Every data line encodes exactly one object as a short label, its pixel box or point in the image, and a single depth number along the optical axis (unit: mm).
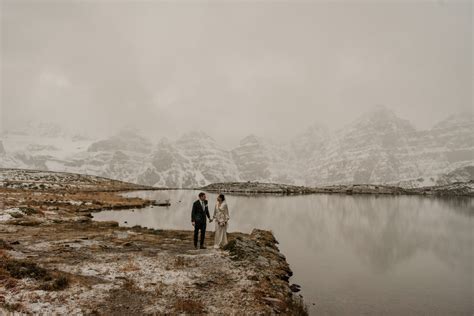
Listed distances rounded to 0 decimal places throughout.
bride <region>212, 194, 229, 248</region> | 27562
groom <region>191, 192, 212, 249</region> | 27125
